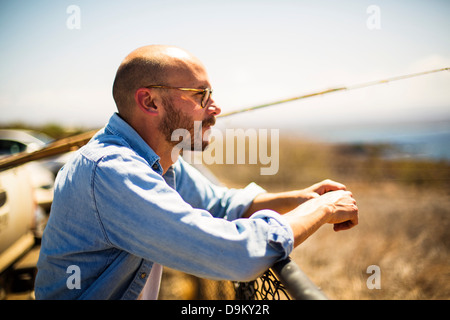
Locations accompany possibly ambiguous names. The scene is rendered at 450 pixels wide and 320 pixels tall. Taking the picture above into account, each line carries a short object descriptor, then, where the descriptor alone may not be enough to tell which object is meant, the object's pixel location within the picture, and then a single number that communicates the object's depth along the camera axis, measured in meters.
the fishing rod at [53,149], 2.33
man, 1.18
